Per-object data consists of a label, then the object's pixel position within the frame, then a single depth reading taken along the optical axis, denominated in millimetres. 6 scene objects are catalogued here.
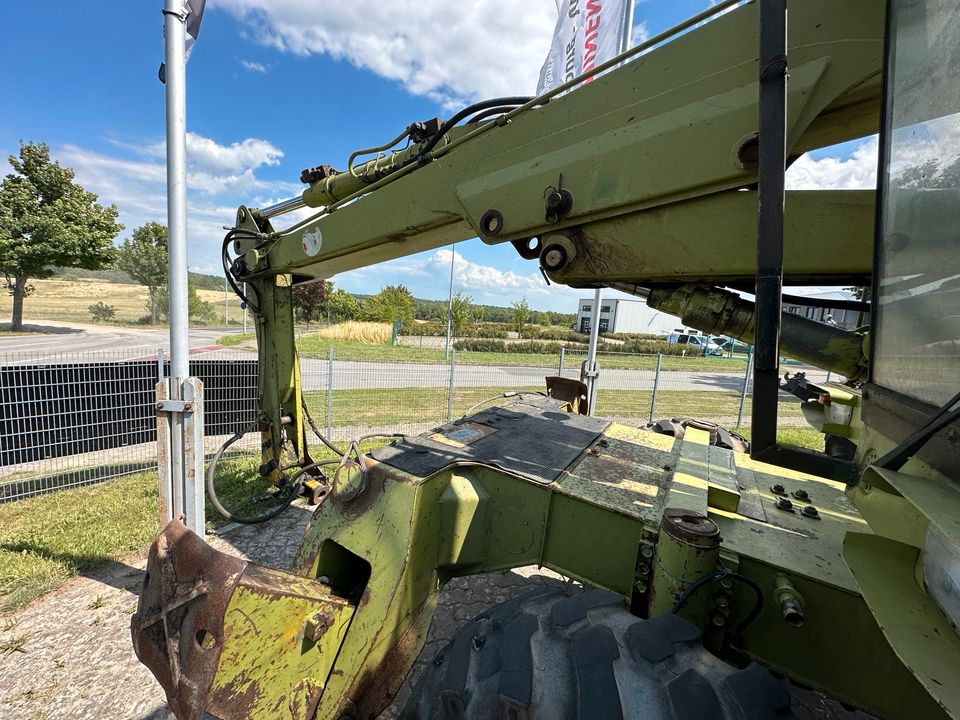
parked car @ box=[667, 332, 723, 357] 35062
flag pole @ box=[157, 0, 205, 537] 2756
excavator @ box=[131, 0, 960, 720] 1113
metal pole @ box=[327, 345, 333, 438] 8492
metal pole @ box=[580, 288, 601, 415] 6434
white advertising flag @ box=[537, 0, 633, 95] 7137
